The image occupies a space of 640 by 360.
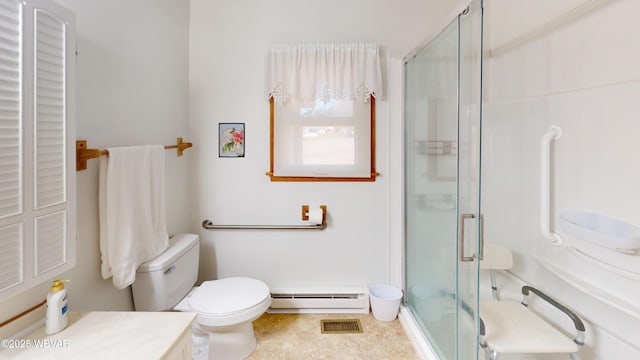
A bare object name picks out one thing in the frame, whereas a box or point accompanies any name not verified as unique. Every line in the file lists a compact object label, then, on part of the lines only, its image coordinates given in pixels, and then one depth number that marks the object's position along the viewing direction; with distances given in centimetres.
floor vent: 222
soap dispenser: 114
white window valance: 240
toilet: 175
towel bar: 142
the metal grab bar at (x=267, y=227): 251
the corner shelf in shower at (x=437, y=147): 163
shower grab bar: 165
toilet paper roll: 245
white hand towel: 155
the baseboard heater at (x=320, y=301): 246
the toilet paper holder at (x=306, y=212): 250
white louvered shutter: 97
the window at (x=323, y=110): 240
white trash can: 232
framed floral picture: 250
